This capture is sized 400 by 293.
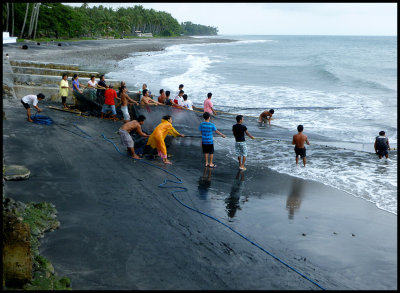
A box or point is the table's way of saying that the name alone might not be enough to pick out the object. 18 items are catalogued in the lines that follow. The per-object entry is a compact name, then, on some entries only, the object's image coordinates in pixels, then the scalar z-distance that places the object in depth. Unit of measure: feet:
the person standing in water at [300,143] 34.45
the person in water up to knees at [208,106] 46.34
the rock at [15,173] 25.64
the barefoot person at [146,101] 41.96
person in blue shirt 32.68
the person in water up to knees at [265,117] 53.12
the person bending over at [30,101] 42.19
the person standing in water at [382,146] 38.96
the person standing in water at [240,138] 32.50
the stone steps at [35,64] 81.30
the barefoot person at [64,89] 52.03
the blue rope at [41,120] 42.29
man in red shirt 46.78
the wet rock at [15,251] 14.07
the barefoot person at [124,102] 44.45
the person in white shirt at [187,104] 46.68
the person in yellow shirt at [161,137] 33.32
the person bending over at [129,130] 33.65
